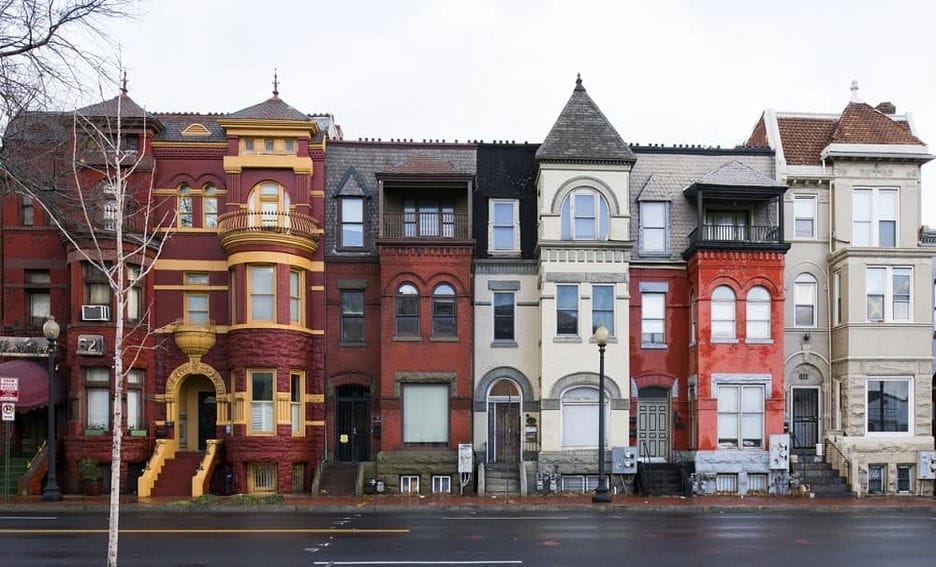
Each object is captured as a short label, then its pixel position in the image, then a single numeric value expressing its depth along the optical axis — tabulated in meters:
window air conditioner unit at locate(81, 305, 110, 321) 29.88
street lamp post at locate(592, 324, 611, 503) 26.91
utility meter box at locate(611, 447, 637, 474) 30.55
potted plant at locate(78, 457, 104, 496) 29.19
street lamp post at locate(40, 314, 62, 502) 26.73
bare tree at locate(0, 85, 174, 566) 13.27
